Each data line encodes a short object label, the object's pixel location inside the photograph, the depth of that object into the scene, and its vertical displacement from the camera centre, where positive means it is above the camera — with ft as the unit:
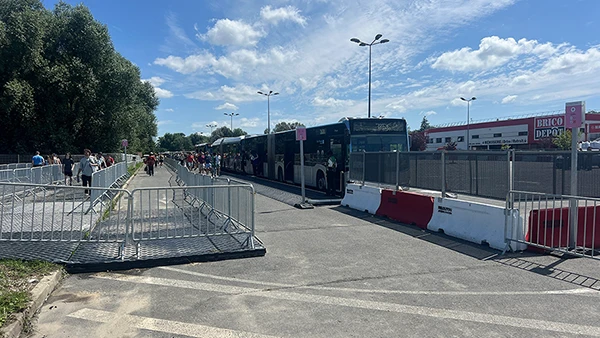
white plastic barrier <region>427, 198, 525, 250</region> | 25.12 -4.37
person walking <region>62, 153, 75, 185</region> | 64.90 -1.58
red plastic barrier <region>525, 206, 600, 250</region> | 24.77 -4.25
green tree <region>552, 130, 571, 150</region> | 155.22 +7.57
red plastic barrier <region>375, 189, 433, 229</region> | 32.78 -4.30
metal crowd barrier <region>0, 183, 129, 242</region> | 24.26 -4.37
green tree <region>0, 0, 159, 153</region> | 95.30 +20.04
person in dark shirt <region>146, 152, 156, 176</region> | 109.91 -1.48
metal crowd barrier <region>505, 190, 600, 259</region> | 24.03 -4.18
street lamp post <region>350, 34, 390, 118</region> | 96.94 +28.97
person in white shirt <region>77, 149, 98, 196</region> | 52.19 -1.40
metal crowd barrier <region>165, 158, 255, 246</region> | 26.24 -3.43
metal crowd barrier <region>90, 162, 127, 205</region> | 31.89 -2.82
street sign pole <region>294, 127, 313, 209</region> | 44.06 +2.33
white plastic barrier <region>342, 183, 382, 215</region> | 40.19 -4.16
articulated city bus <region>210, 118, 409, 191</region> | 53.42 +2.05
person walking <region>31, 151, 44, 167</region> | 70.69 -0.69
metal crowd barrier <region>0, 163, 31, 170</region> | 70.32 -1.60
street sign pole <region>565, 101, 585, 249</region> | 23.11 +0.89
